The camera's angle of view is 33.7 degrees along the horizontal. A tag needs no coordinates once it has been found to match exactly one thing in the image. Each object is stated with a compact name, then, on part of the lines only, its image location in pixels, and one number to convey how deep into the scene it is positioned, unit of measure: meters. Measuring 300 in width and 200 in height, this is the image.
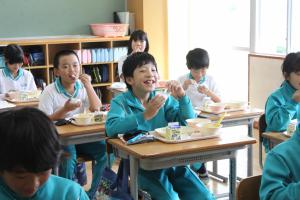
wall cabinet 6.64
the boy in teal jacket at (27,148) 1.17
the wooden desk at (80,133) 3.25
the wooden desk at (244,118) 3.67
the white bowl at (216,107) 3.78
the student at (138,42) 6.00
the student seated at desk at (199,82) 4.28
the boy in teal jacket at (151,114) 2.72
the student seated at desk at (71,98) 3.57
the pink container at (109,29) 7.03
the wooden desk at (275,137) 2.96
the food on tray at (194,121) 2.94
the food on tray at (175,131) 2.75
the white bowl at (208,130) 2.87
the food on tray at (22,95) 4.63
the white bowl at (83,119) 3.42
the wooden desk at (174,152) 2.58
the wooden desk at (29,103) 4.46
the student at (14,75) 5.21
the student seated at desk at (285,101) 3.22
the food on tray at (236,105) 3.92
